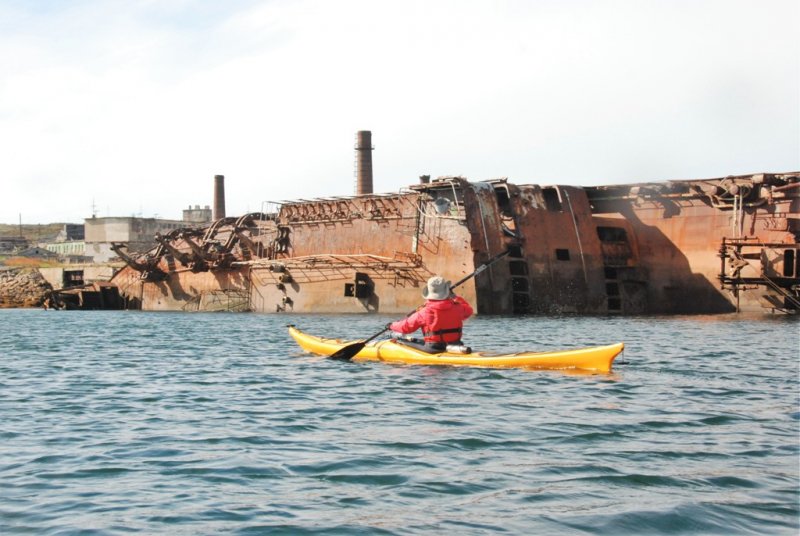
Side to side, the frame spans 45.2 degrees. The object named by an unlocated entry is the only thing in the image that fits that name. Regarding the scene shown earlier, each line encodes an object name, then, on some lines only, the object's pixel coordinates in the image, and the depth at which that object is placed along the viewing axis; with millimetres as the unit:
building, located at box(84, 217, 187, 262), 104500
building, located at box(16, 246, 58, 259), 116938
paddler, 19484
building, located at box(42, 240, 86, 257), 118500
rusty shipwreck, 39781
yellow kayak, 18359
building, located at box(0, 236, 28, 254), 126625
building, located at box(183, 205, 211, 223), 114750
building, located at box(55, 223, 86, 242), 129500
